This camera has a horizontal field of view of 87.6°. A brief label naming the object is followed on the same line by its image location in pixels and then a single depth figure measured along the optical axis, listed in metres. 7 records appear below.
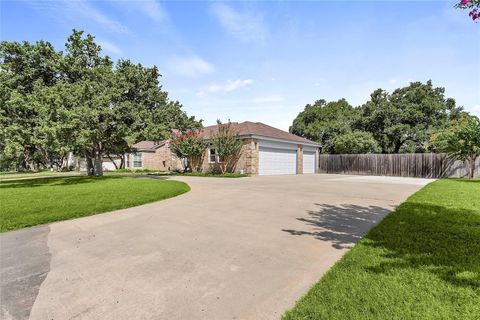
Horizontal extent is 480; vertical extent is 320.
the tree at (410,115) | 26.75
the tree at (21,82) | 13.20
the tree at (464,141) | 16.30
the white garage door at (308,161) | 24.45
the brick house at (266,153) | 19.53
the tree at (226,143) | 19.02
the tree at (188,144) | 20.44
